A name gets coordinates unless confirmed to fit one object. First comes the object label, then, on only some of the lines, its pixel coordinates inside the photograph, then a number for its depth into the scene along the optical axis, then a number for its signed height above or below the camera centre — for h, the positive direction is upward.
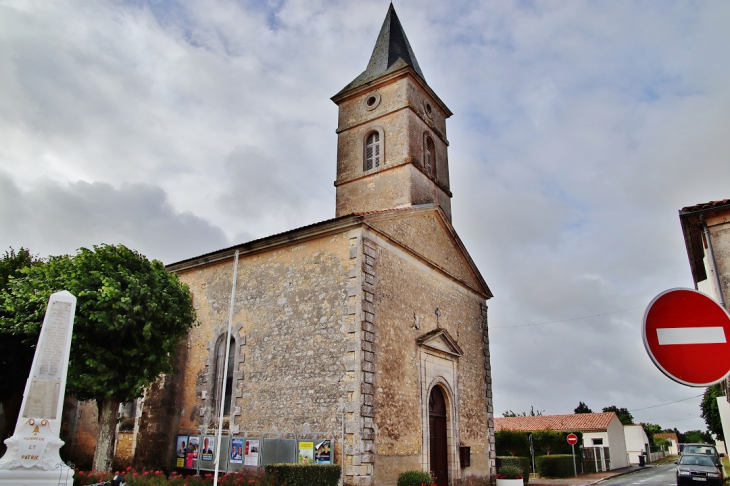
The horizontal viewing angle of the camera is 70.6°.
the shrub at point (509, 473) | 19.05 -1.78
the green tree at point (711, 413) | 42.28 +0.80
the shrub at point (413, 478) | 13.38 -1.38
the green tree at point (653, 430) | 60.87 -1.03
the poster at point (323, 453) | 12.72 -0.72
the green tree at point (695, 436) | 82.58 -2.08
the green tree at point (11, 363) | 16.70 +1.85
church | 13.61 +2.65
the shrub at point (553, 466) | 29.39 -2.36
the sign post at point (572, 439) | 29.09 -0.87
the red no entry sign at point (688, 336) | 3.01 +0.49
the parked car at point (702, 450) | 21.66 -1.12
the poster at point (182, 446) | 15.95 -0.71
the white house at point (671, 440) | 76.94 -2.53
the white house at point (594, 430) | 35.84 -0.50
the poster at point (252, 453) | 13.86 -0.79
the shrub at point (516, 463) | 21.27 -1.62
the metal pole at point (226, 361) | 11.43 +1.50
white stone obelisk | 8.70 +0.13
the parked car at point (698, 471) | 18.48 -1.67
